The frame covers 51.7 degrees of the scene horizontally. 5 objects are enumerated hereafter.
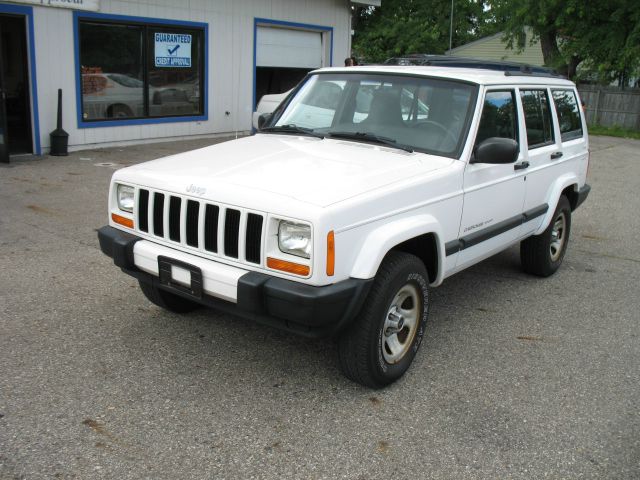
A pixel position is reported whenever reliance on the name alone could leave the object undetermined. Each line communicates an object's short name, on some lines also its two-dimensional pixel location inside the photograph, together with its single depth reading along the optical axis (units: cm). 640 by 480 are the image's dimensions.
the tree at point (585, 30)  2159
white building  1101
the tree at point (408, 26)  3588
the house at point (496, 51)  3775
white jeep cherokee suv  342
